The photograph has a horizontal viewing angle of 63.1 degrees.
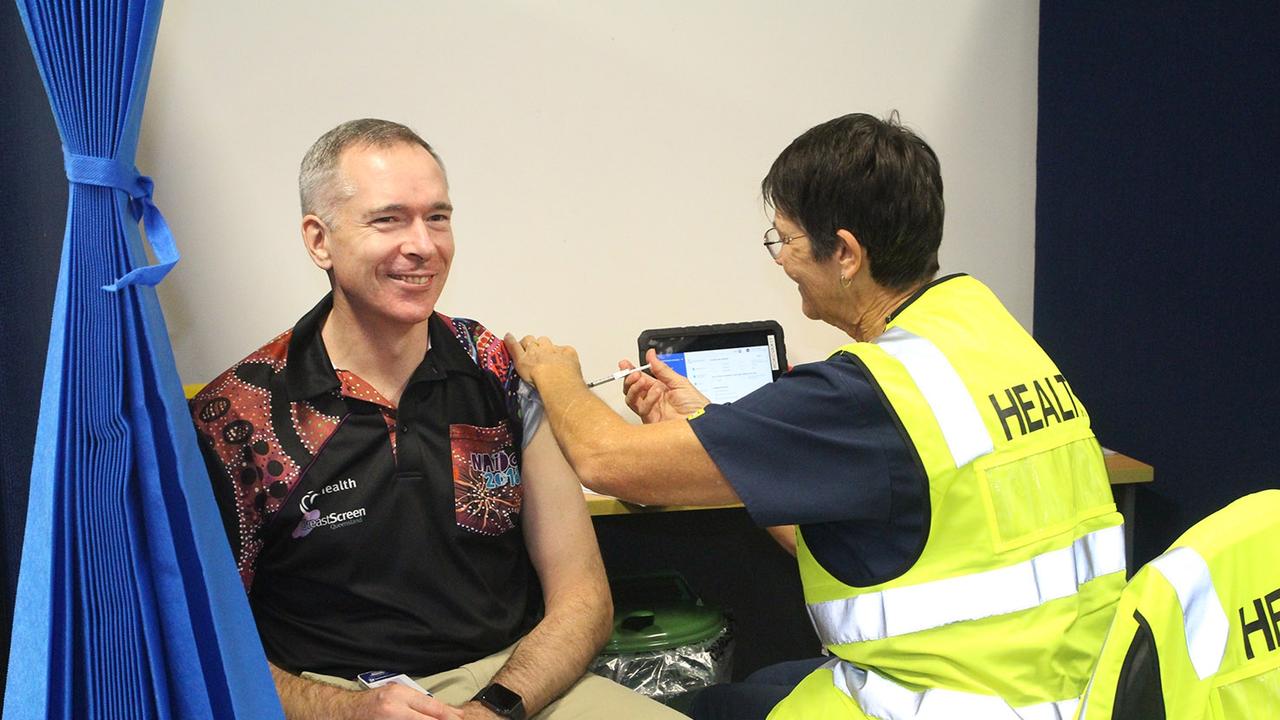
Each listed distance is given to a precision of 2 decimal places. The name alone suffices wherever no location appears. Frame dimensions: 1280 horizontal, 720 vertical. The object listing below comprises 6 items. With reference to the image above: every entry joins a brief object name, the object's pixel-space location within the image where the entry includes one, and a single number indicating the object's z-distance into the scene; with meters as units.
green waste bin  2.32
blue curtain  0.98
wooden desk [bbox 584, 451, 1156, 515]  2.36
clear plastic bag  2.31
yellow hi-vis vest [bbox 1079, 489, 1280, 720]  1.08
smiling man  1.74
